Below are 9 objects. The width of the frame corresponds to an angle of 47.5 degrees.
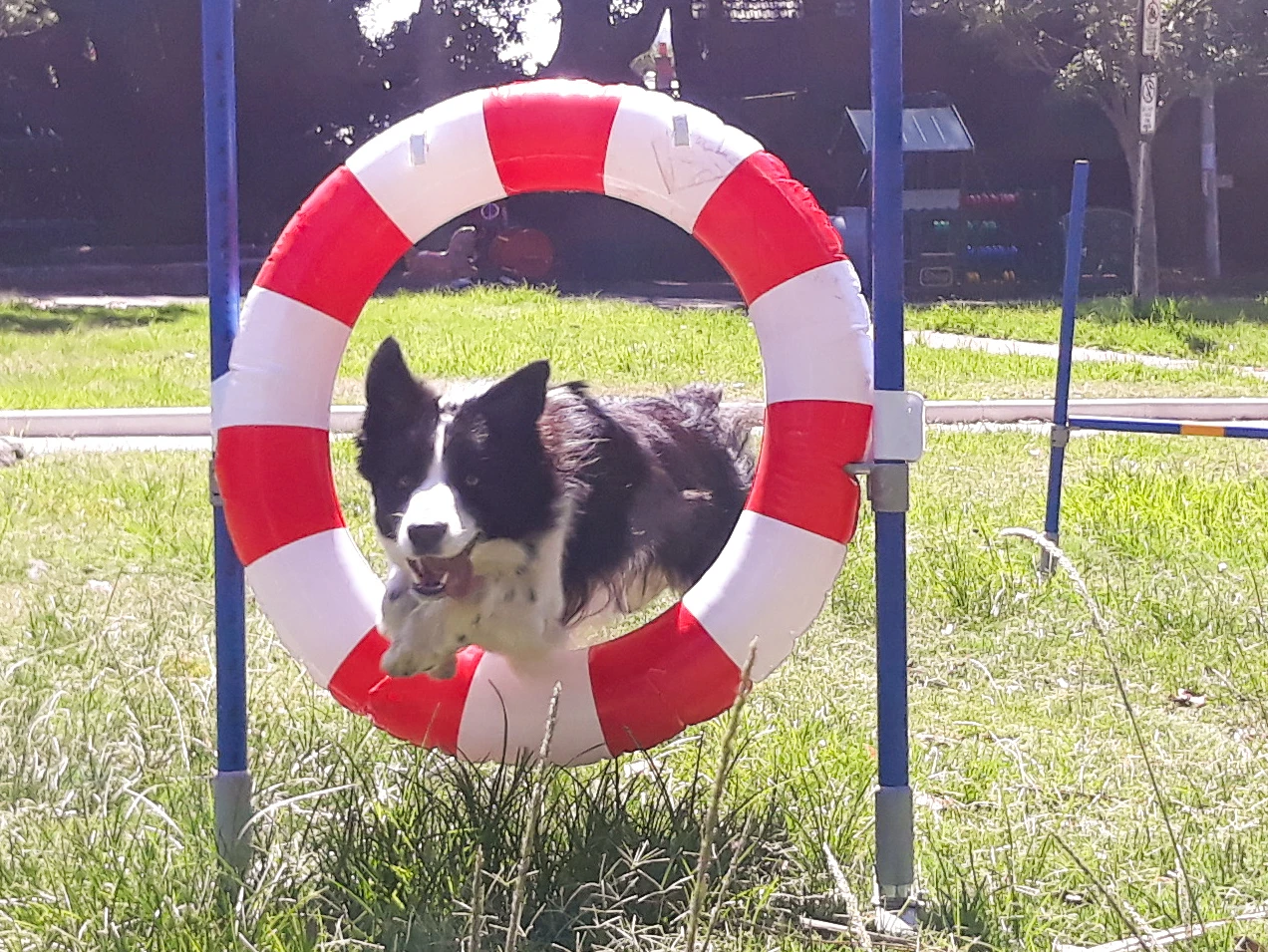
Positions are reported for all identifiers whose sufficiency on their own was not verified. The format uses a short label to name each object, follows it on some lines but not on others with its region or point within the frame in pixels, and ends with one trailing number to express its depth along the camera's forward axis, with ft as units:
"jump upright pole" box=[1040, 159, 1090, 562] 16.26
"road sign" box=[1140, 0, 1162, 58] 21.83
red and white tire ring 9.16
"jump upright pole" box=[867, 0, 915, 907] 8.51
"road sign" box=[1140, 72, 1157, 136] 24.02
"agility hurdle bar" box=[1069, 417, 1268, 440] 13.52
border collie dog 9.47
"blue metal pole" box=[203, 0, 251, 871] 8.82
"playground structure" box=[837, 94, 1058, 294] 58.03
